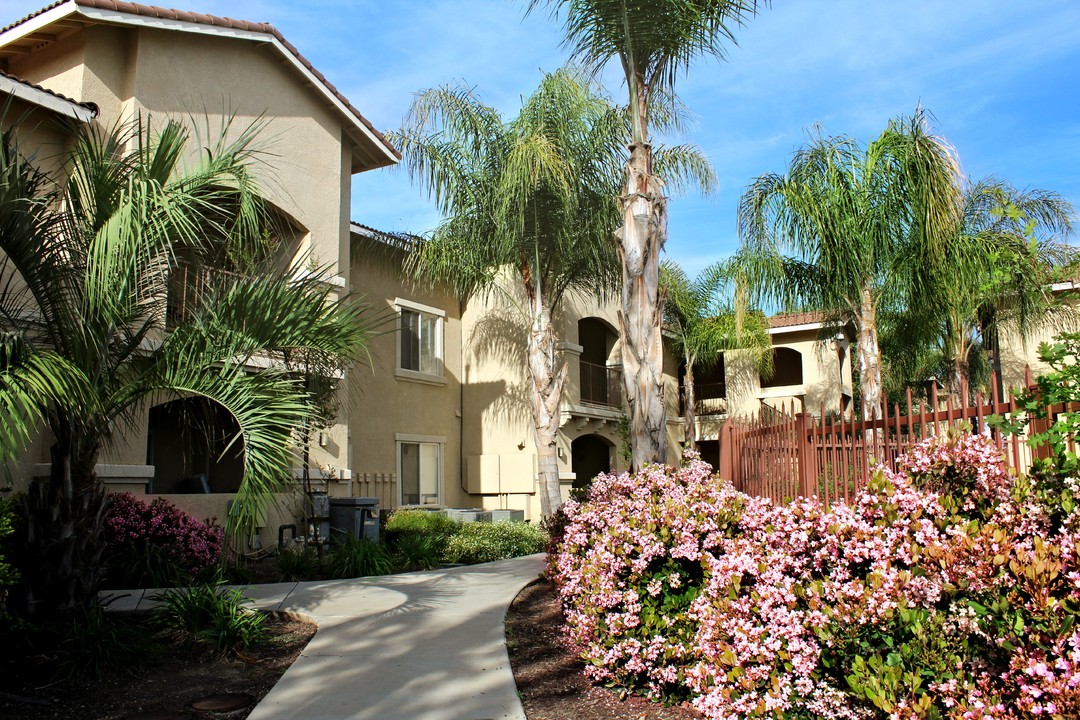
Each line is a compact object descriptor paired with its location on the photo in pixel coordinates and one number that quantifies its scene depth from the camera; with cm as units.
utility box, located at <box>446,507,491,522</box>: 1956
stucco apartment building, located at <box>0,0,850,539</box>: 1248
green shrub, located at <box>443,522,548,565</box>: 1450
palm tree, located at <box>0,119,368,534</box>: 687
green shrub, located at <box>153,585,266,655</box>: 756
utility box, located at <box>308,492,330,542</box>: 1416
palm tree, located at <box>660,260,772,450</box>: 2586
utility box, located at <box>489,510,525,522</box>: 2023
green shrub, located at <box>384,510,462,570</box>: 1329
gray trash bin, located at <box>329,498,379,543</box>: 1468
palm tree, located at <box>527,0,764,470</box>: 922
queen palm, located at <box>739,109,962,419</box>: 1384
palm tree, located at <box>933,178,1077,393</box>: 1526
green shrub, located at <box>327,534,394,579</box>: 1204
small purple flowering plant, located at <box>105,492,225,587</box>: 1036
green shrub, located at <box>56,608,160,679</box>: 677
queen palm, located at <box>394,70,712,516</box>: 1608
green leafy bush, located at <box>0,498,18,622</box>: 635
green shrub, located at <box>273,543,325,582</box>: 1170
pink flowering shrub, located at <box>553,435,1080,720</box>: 358
